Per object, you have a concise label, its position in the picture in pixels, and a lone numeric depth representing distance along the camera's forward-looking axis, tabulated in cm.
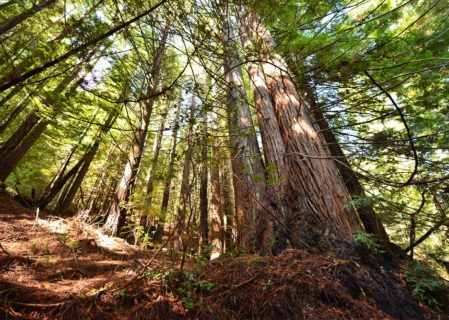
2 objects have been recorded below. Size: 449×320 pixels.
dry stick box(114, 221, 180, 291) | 205
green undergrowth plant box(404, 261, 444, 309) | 202
